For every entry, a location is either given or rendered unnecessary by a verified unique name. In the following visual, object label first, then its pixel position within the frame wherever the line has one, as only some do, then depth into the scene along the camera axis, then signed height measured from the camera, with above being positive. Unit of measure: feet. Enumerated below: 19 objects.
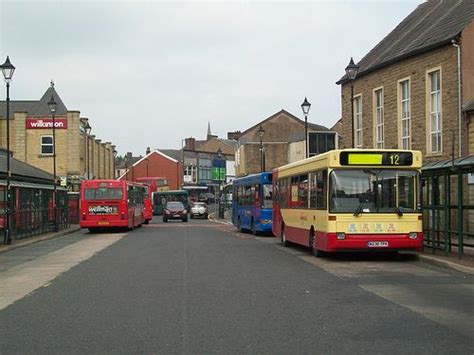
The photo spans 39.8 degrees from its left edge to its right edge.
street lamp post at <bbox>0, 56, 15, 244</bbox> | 84.12 +15.22
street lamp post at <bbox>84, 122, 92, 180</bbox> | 201.43 +20.51
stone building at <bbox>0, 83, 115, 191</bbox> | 189.88 +16.62
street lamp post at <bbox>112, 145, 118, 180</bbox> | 291.42 +19.06
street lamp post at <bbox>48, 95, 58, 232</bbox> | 115.44 -0.62
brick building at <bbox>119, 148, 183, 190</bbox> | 368.07 +15.43
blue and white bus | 99.55 -1.21
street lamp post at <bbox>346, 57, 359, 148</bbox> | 79.10 +15.08
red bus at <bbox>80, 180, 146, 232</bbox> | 116.57 -1.51
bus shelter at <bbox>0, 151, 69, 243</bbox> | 91.91 -0.99
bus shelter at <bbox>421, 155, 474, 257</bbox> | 54.85 -0.99
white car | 215.72 -5.23
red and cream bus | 56.54 -0.55
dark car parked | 181.88 -4.69
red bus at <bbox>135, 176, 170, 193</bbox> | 258.74 +5.44
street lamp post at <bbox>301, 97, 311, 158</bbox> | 101.86 +13.86
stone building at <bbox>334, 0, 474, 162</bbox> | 81.15 +15.58
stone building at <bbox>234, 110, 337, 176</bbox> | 267.80 +21.55
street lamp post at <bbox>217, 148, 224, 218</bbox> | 211.74 -5.18
